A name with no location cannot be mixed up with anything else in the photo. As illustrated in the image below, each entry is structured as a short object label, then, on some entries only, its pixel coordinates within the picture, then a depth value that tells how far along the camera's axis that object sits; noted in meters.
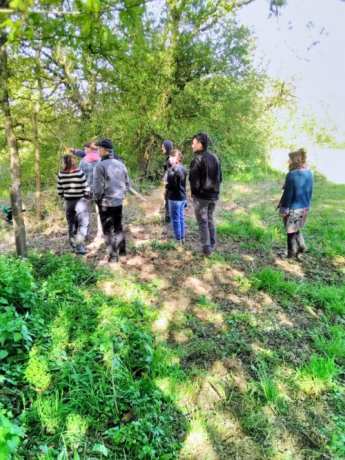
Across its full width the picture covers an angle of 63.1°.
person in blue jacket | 4.26
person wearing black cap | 4.02
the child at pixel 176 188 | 4.96
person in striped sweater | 4.46
